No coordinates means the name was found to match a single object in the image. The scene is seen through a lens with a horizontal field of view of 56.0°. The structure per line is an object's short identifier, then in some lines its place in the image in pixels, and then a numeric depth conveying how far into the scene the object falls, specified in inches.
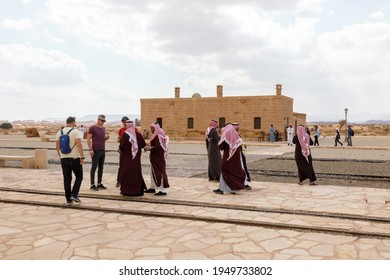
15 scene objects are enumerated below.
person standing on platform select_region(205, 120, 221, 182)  365.7
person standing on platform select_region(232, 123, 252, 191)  319.5
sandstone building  1205.7
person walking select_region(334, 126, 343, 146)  954.7
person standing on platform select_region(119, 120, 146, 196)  291.6
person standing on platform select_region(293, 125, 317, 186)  348.2
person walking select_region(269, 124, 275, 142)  1161.1
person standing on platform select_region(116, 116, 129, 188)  314.0
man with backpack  255.9
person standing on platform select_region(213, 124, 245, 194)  304.8
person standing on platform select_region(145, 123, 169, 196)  298.8
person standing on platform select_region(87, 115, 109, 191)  320.5
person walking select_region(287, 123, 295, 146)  1021.5
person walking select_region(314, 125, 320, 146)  986.5
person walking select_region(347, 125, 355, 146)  966.4
